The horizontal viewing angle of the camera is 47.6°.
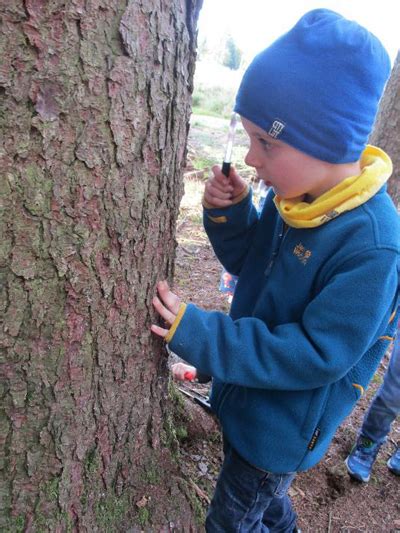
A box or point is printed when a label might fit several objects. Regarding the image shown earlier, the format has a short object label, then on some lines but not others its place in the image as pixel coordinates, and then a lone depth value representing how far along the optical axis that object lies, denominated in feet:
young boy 3.94
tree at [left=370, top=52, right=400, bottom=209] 12.03
